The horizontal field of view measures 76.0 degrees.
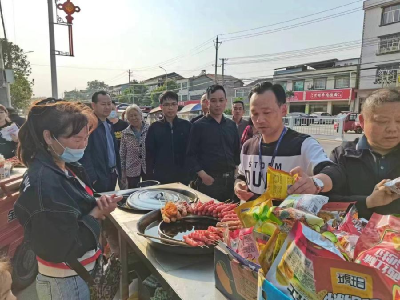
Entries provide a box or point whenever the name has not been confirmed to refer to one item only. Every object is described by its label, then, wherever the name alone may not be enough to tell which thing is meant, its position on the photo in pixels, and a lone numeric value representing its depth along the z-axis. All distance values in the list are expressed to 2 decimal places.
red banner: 31.84
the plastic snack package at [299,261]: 0.66
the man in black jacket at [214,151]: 3.28
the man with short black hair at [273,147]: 1.73
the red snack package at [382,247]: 0.63
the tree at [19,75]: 19.44
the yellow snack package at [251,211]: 0.89
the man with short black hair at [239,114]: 5.06
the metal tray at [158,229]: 1.38
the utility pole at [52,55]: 7.51
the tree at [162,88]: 50.28
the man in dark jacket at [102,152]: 3.26
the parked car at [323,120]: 15.04
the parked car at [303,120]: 15.52
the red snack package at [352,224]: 0.94
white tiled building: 26.14
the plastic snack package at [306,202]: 0.87
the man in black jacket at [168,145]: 3.72
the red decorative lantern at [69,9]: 7.36
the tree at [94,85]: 91.41
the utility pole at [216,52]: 31.70
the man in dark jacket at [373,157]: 1.39
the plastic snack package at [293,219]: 0.80
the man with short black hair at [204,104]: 4.74
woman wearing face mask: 1.34
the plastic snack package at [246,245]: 0.93
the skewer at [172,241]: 1.39
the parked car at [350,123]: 17.69
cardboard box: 0.90
